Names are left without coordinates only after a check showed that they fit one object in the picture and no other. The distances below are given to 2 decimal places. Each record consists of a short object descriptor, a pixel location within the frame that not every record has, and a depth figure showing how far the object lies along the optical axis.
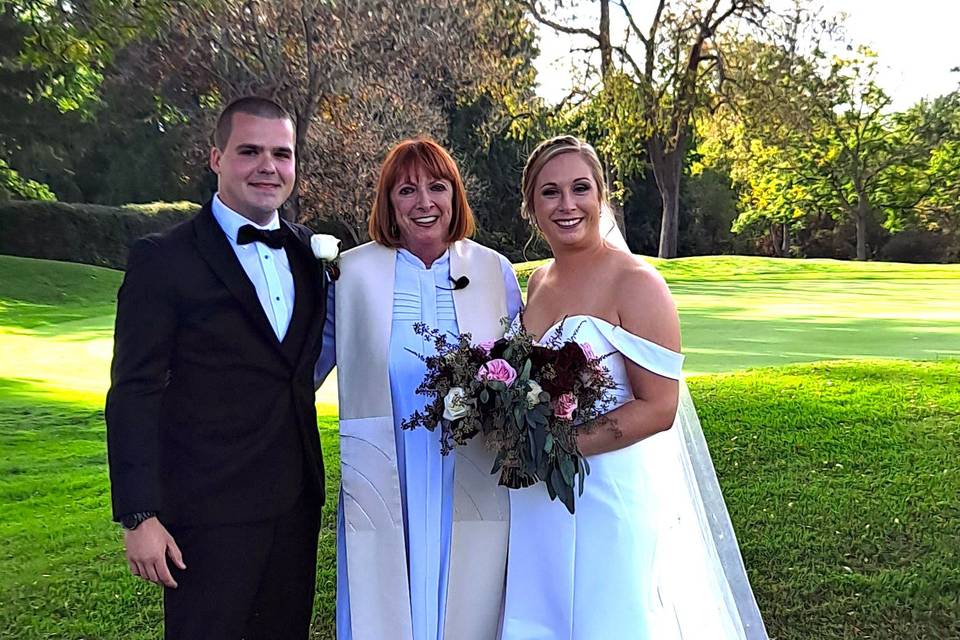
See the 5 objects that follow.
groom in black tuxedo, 2.75
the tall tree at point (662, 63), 23.19
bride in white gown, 2.93
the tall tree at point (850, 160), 35.44
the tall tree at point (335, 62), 16.38
